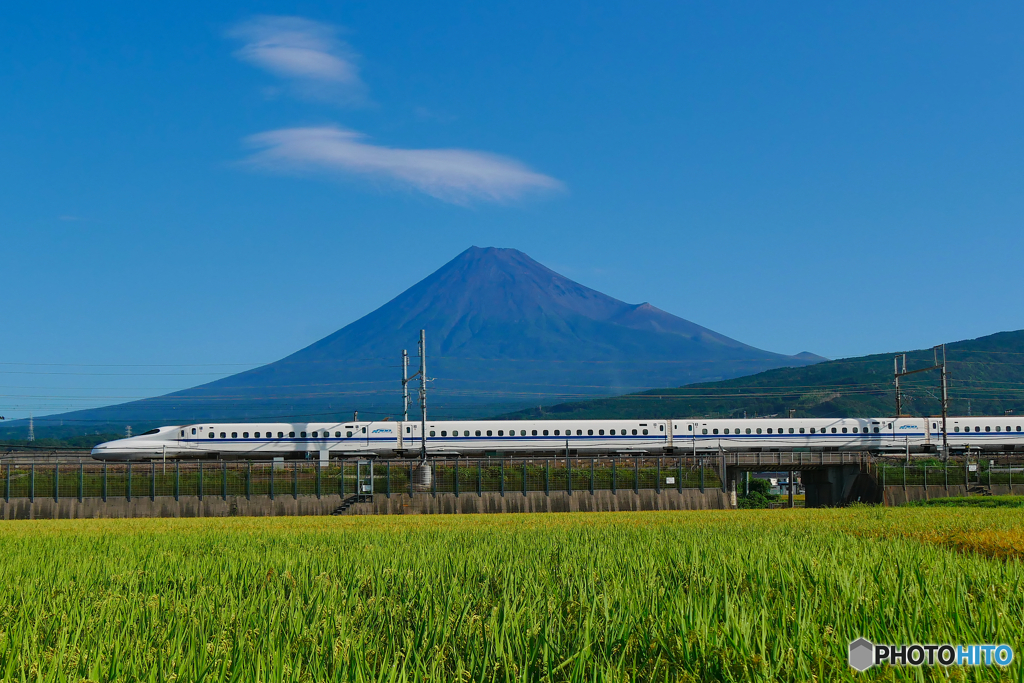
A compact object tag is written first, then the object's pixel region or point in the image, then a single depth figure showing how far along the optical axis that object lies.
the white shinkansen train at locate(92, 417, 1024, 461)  77.00
